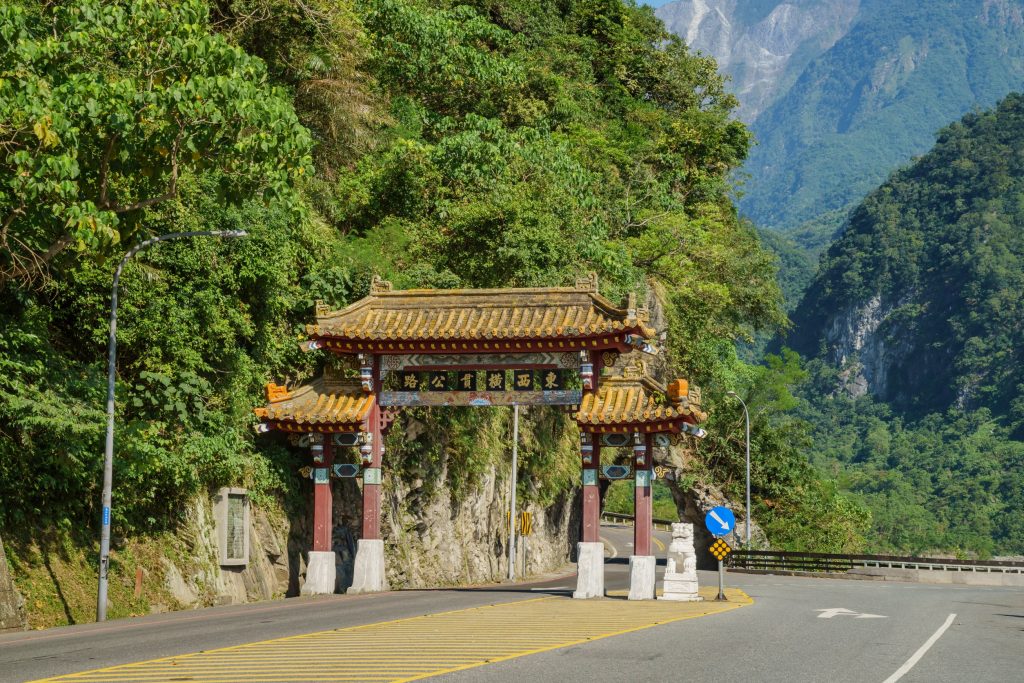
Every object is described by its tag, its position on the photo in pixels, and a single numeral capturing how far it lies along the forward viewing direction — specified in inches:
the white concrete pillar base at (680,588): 1230.3
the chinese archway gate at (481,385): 1245.7
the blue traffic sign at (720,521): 1146.0
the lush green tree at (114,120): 838.5
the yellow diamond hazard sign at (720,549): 1209.4
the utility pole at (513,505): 1905.4
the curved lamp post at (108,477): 990.4
